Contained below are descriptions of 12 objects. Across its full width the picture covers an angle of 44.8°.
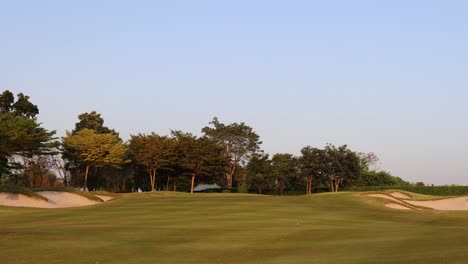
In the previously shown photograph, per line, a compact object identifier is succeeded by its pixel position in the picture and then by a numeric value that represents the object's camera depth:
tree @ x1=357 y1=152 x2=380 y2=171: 150.52
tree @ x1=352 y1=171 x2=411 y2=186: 118.12
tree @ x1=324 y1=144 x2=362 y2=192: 101.94
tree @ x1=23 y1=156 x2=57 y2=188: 103.11
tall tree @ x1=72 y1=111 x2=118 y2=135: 116.19
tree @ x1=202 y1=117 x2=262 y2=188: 158.50
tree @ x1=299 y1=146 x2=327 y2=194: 101.56
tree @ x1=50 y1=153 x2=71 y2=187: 110.06
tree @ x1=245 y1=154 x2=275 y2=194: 109.00
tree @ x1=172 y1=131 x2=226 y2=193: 99.19
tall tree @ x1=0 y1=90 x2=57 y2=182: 63.47
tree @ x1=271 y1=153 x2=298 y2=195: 107.69
